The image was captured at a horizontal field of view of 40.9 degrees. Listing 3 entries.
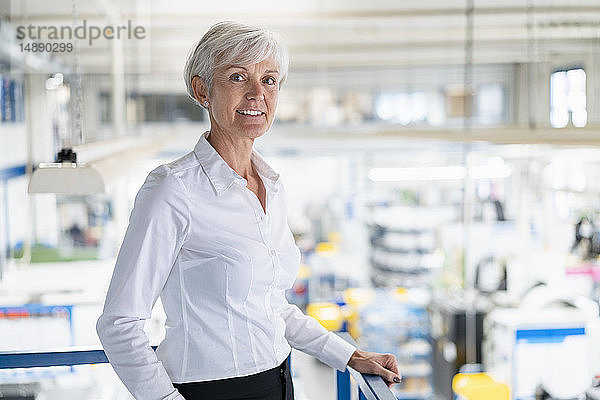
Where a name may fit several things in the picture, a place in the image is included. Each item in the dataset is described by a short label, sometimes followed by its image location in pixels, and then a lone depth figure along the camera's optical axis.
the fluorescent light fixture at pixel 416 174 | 11.36
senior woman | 1.30
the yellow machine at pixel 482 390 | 5.04
